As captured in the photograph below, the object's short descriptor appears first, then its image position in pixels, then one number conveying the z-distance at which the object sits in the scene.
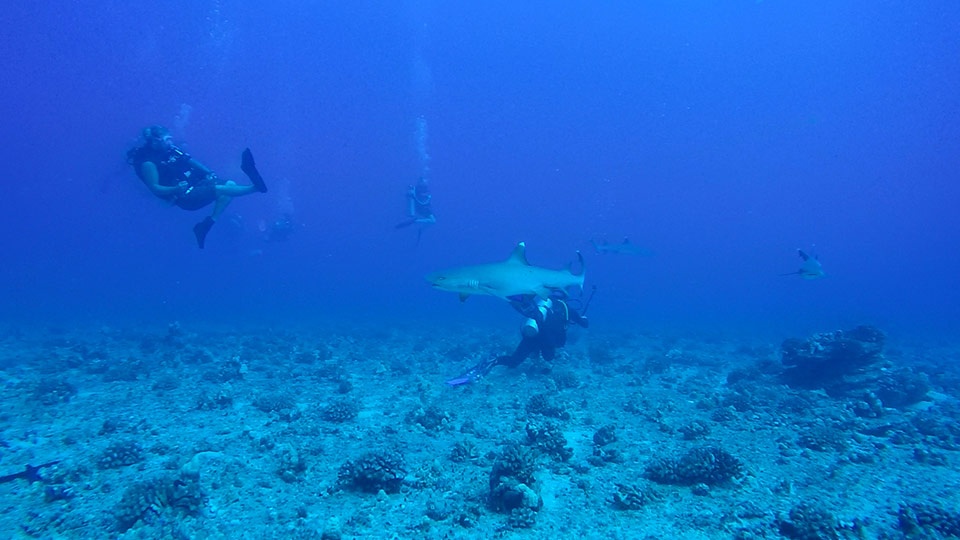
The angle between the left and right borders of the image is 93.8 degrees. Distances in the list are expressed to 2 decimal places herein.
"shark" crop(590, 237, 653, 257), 23.55
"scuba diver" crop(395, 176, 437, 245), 25.19
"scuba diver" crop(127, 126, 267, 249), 11.70
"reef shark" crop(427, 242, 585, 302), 8.20
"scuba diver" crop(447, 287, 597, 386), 13.07
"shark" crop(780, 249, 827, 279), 13.84
